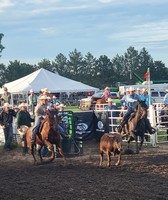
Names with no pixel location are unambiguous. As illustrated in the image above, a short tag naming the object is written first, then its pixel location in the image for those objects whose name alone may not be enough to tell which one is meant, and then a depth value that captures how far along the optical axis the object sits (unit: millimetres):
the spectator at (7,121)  18266
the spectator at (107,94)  24953
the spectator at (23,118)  16688
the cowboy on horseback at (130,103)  16172
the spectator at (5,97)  20609
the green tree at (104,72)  105000
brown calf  12047
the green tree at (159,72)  104262
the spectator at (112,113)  18641
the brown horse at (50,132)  13148
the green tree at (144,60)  120962
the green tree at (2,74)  102688
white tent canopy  34300
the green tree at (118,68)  105981
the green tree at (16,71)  101200
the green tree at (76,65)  118894
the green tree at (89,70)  109438
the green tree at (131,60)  124000
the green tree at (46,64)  120856
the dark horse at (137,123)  15586
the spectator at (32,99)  23428
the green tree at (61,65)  123938
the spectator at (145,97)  19378
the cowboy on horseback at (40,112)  13834
